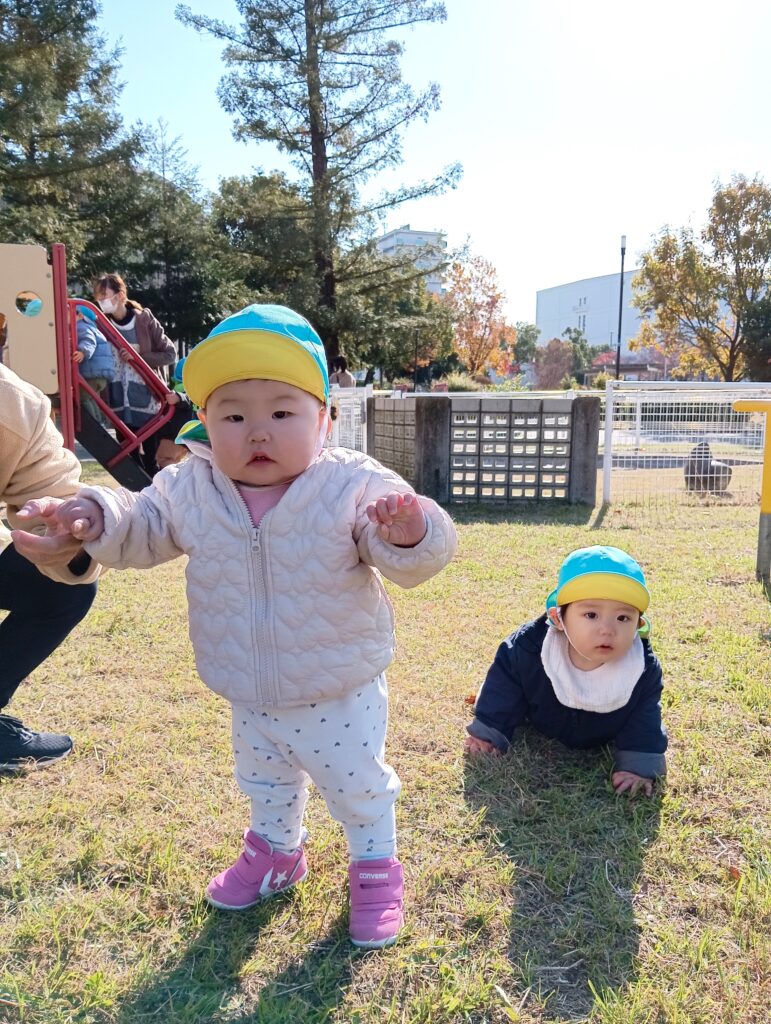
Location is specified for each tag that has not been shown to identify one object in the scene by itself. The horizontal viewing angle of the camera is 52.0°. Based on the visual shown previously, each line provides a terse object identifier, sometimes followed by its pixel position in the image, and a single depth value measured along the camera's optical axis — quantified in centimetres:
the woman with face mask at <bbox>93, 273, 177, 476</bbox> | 750
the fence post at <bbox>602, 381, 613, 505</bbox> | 827
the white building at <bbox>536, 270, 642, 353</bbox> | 8227
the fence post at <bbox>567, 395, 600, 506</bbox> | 832
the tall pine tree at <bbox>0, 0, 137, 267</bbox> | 1638
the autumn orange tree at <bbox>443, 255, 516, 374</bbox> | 3472
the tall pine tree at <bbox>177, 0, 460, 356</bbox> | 1716
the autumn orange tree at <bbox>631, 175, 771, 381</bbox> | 2067
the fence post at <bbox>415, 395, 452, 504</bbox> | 849
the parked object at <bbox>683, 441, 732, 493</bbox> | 840
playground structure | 607
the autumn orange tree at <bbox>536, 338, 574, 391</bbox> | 5209
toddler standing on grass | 164
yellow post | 480
